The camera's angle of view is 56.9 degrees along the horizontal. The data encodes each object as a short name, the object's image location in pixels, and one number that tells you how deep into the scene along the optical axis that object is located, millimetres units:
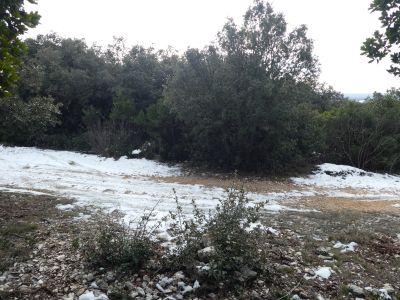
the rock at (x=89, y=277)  4396
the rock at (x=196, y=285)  4324
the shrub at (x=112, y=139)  16078
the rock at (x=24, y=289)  4168
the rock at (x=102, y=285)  4233
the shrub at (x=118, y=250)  4590
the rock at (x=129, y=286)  4246
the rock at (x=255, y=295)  4234
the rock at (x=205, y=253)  4598
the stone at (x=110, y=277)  4371
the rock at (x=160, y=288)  4281
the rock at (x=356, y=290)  4488
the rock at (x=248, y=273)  4443
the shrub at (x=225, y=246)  4406
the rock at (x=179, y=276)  4457
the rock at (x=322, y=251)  5475
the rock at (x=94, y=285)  4262
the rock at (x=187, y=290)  4273
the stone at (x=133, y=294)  4136
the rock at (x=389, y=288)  4570
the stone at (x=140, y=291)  4202
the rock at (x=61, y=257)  4902
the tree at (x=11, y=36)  3945
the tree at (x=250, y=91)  12766
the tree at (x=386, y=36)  4582
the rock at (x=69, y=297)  4082
